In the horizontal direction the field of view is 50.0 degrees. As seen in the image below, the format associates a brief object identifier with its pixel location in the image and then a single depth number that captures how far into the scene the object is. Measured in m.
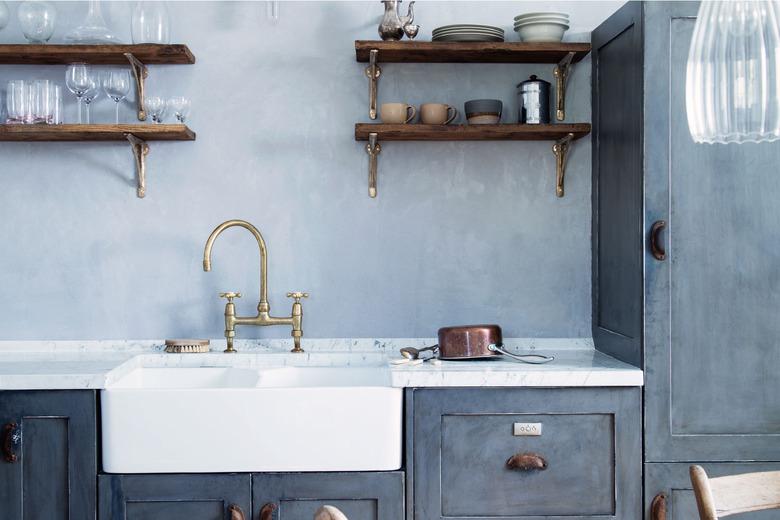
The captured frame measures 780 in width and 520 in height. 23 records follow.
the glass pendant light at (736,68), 1.19
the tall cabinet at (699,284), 2.27
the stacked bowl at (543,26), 2.65
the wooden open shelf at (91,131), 2.52
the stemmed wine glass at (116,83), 2.59
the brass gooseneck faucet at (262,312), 2.64
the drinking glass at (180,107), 2.62
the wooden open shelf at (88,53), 2.56
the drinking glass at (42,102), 2.57
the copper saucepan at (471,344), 2.50
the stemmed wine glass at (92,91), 2.58
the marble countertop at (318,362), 2.23
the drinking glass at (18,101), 2.56
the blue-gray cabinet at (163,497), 2.19
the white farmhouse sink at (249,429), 2.19
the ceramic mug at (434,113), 2.63
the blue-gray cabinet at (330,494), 2.20
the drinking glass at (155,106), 2.61
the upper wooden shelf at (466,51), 2.58
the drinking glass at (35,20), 2.62
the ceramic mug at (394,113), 2.61
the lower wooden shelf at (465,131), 2.56
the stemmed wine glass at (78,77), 2.55
